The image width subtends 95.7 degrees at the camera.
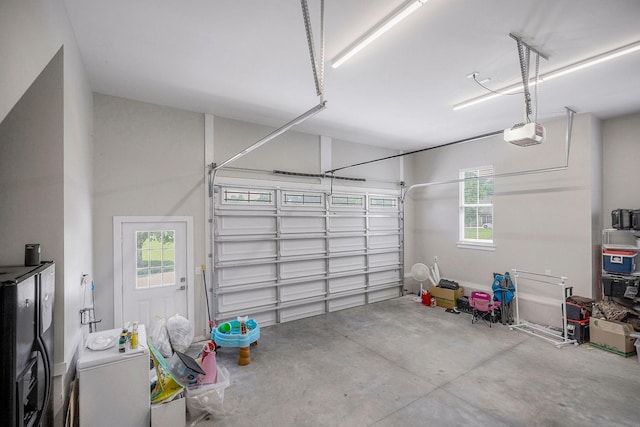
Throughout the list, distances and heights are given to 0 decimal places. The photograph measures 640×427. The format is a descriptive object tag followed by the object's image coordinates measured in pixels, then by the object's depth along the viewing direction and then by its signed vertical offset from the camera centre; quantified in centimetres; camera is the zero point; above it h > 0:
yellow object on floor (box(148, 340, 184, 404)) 269 -161
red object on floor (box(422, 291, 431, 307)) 648 -193
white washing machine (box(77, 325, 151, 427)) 240 -145
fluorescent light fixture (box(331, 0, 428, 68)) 222 +162
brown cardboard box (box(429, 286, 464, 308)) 619 -182
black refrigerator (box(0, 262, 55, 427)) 132 -66
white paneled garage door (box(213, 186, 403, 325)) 496 -75
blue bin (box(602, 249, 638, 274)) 427 -75
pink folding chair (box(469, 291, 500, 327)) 532 -173
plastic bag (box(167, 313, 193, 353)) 401 -164
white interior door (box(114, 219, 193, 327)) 411 -80
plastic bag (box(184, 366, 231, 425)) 287 -186
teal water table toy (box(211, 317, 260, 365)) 395 -170
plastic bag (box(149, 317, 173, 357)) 375 -162
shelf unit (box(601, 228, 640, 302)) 429 -54
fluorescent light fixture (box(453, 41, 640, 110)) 292 +164
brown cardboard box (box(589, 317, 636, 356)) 407 -181
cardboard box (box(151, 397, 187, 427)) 260 -182
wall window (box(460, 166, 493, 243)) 622 +13
